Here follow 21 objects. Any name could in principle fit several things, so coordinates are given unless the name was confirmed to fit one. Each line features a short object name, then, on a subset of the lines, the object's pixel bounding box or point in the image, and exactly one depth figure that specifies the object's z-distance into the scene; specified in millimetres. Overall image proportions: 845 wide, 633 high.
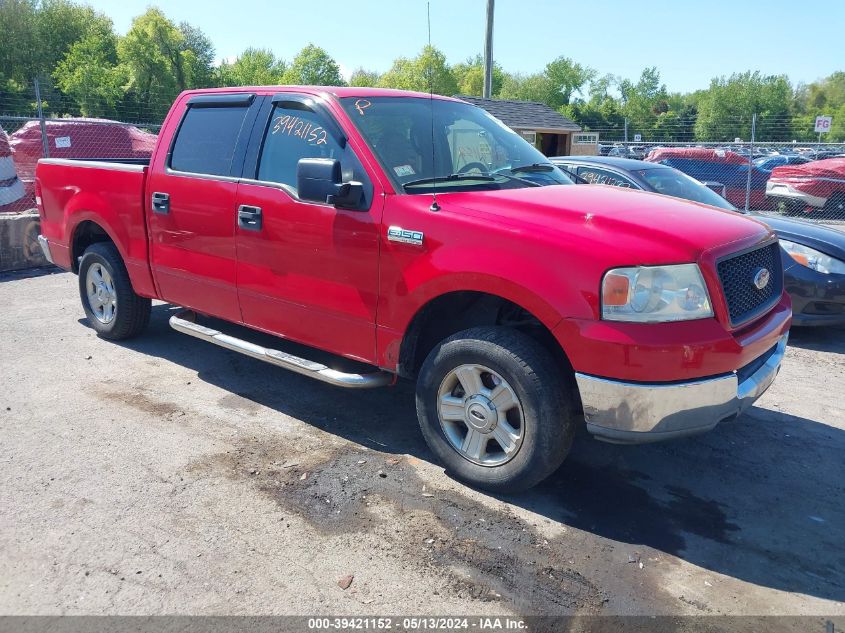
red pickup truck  3146
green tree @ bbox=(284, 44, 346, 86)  68938
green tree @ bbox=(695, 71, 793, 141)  63844
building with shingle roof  21109
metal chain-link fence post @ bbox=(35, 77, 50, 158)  10984
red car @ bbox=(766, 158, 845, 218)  15188
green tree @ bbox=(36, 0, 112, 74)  58606
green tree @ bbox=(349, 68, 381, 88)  77500
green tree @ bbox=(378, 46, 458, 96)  69250
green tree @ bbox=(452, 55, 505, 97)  87494
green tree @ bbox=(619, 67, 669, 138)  91312
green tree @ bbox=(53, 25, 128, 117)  43250
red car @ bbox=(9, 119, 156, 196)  13117
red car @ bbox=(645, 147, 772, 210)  16594
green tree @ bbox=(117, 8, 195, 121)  51812
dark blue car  6281
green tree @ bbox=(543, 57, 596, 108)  98812
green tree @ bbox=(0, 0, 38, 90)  55312
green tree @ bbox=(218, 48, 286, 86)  65125
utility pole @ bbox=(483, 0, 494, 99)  13914
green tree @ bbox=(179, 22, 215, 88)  57375
